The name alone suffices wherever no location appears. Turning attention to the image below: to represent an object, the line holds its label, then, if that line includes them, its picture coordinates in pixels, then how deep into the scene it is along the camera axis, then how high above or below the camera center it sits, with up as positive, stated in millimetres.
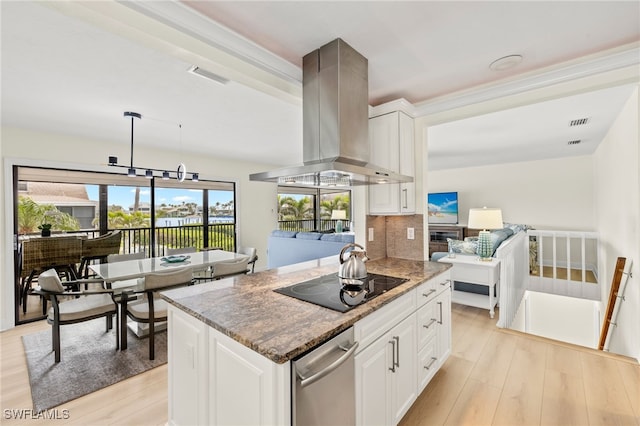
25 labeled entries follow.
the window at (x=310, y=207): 7577 +165
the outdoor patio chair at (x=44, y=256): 3447 -538
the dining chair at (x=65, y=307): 2416 -892
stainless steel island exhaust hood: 1756 +663
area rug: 2145 -1366
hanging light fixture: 3348 +550
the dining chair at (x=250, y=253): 4070 -622
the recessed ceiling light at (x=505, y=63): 1913 +1071
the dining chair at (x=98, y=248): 3997 -504
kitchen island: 1042 -575
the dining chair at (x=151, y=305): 2574 -929
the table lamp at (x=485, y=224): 3678 -196
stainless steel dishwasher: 1030 -700
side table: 3411 -873
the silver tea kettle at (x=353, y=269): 1842 -391
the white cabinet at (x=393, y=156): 2473 +512
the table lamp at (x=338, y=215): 8047 -81
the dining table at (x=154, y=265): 2801 -610
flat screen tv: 7539 +111
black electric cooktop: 1483 -488
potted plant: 3644 -196
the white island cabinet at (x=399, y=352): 1371 -846
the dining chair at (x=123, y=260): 3211 -626
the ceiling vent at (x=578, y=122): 3540 +1178
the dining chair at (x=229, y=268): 3166 -649
